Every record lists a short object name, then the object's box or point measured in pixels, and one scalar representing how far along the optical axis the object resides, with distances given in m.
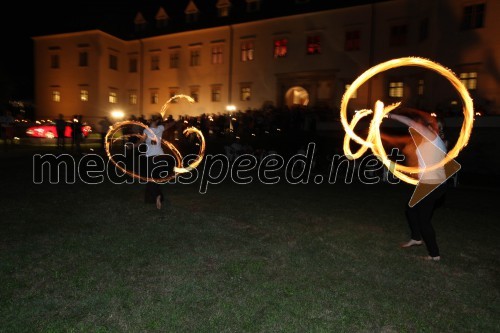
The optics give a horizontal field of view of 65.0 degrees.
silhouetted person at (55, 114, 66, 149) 21.49
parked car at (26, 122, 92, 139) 28.14
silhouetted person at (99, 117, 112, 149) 22.53
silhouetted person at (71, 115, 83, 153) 21.00
